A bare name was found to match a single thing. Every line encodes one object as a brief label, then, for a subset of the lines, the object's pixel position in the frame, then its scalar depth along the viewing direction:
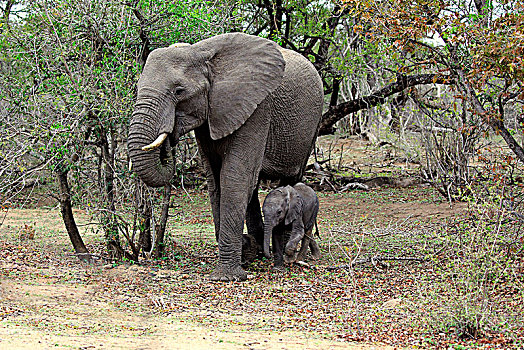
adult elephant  16.17
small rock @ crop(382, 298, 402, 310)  14.82
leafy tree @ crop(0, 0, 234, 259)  17.47
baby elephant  18.80
